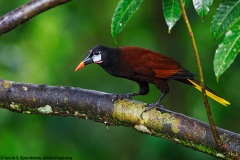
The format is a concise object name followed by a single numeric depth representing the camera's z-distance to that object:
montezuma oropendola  6.97
